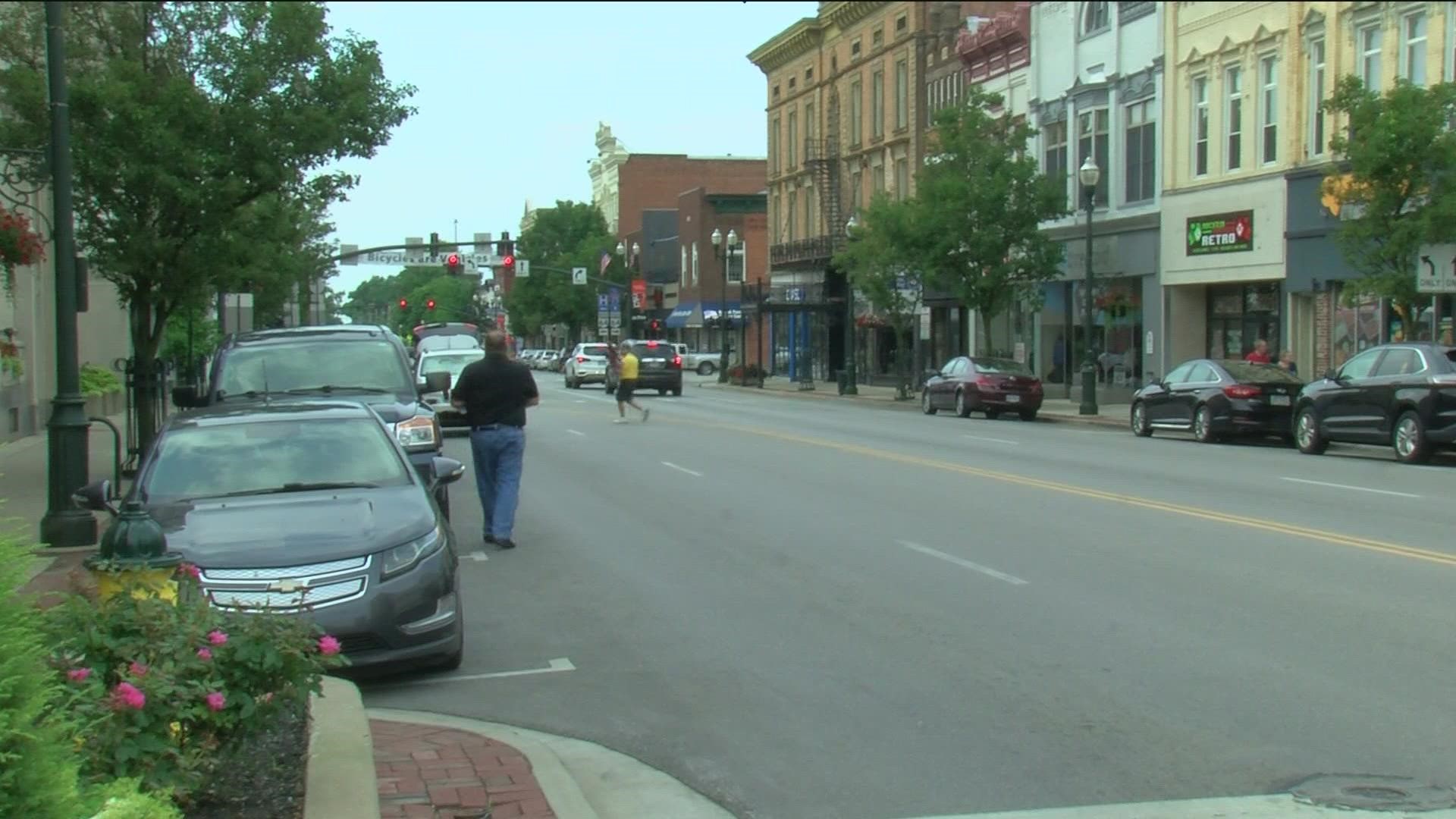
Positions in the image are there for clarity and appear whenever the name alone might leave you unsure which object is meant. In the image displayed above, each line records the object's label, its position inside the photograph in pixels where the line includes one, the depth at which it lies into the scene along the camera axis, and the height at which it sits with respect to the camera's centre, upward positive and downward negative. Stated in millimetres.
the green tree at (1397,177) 23812 +2593
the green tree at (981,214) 38312 +3223
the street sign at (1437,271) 23812 +1085
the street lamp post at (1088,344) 32719 -54
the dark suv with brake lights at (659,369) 49156 -862
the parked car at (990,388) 34438 -1052
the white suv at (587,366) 58938 -882
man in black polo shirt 13039 -656
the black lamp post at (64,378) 13406 -304
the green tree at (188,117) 18391 +2791
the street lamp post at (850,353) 51344 -397
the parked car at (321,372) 14484 -271
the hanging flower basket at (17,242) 14062 +950
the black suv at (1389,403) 20688 -905
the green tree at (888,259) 39875 +2356
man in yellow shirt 31922 -697
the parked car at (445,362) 30359 -367
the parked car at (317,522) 7938 -983
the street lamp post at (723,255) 57094 +3528
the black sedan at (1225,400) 25672 -1012
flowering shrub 4586 -1073
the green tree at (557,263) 104438 +5538
